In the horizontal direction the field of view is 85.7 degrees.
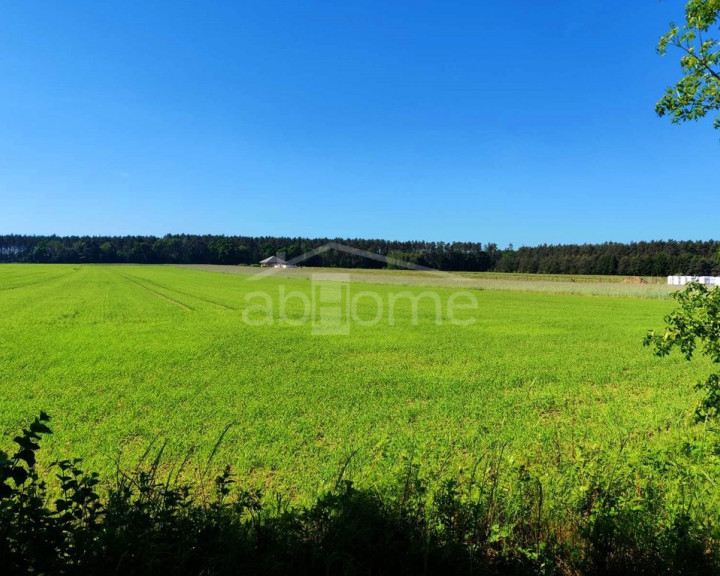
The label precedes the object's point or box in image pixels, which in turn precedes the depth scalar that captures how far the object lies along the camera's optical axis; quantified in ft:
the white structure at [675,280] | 237.74
